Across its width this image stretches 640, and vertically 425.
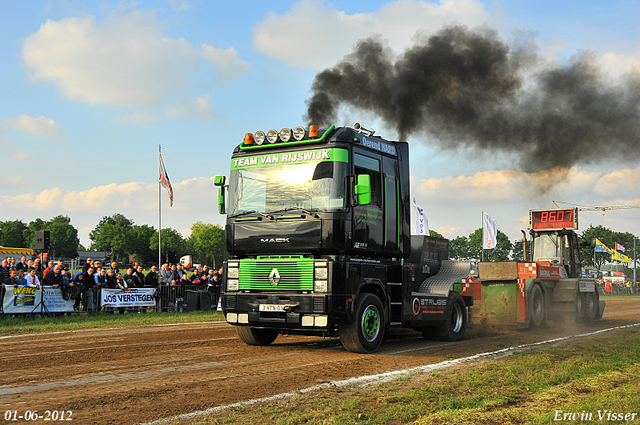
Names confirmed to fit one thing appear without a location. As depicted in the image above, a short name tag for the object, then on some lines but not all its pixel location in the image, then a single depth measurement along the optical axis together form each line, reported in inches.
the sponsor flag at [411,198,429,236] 896.2
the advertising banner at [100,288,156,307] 762.8
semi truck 367.6
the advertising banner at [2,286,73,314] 665.0
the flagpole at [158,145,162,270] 1329.7
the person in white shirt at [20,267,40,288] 710.1
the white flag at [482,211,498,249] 1195.8
